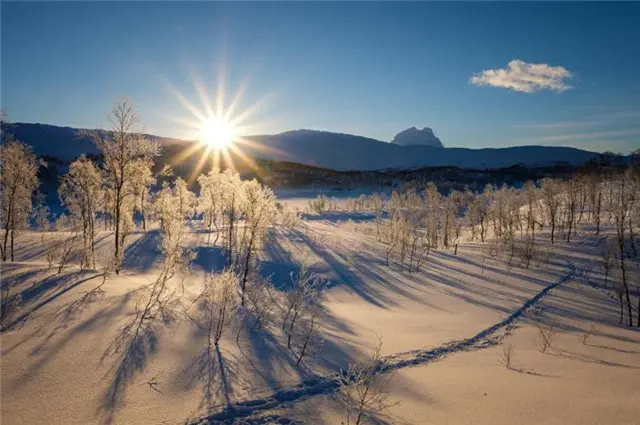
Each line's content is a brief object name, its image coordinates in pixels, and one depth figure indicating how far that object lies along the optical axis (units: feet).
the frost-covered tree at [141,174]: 69.26
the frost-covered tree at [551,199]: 148.52
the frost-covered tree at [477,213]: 181.58
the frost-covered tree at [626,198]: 72.23
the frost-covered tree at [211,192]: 138.21
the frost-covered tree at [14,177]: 73.55
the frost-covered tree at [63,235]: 53.57
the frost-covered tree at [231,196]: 81.34
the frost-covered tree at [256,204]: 63.41
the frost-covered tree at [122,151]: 64.18
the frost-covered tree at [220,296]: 36.91
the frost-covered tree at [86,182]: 85.76
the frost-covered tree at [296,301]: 41.02
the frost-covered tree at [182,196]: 129.30
